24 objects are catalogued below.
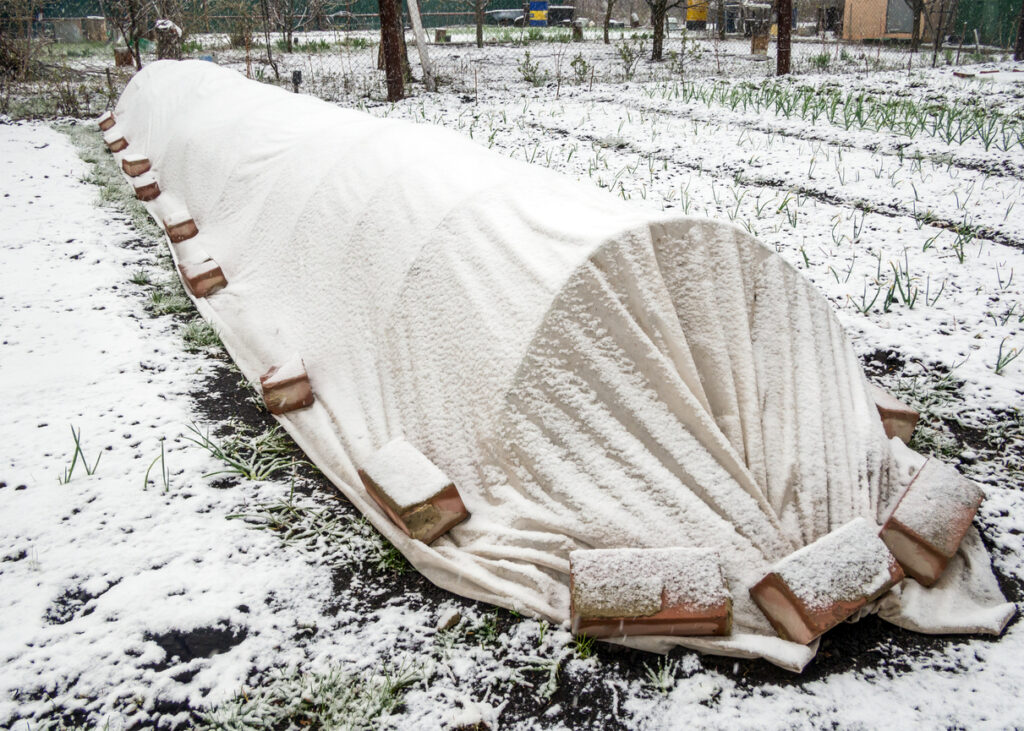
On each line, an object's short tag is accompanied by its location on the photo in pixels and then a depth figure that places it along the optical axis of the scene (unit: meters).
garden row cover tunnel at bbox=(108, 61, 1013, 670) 1.64
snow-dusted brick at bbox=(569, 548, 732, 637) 1.46
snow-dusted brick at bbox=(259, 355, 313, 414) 2.35
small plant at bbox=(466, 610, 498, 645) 1.58
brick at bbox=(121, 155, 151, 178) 5.05
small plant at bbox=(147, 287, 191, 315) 3.25
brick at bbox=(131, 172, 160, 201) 4.62
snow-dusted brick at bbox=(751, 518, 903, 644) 1.45
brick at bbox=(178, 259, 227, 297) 3.20
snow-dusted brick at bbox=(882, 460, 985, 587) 1.63
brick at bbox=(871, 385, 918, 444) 2.15
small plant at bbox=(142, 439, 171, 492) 2.03
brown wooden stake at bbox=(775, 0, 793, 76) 8.77
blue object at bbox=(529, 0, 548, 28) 23.00
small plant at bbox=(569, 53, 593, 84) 9.73
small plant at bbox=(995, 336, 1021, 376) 2.59
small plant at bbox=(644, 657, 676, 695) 1.44
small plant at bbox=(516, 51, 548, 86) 9.82
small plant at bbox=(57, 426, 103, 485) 2.04
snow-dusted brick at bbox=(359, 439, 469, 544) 1.72
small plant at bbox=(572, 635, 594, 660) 1.51
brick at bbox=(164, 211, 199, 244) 3.78
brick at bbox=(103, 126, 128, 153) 6.03
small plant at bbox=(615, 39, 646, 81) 10.12
